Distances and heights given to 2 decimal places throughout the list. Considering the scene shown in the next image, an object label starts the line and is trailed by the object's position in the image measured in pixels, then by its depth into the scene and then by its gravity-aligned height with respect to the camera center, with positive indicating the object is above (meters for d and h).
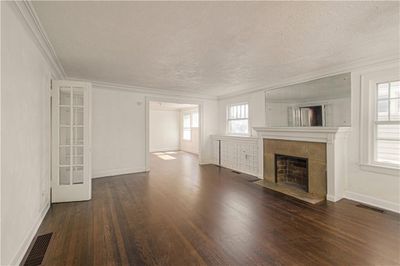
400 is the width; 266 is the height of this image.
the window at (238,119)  5.86 +0.45
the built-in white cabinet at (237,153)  5.17 -0.62
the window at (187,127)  10.15 +0.31
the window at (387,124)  2.98 +0.14
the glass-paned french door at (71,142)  3.23 -0.17
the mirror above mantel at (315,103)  3.50 +0.60
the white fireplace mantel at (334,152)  3.33 -0.35
